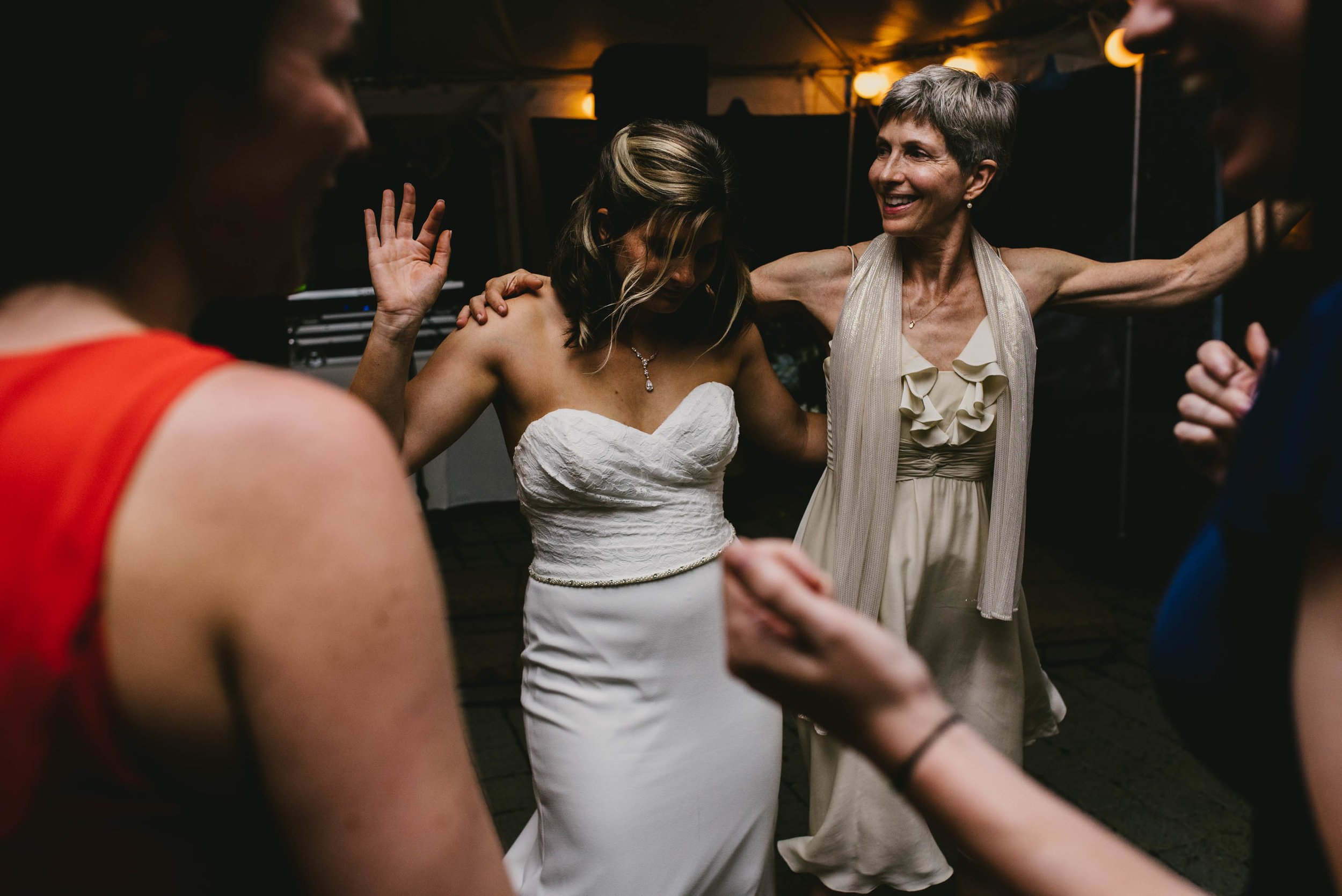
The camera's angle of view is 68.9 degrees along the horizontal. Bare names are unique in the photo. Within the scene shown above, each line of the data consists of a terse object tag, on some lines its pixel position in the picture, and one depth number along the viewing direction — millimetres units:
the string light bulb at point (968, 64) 5926
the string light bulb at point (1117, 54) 5000
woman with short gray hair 2719
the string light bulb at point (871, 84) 6953
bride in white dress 2258
